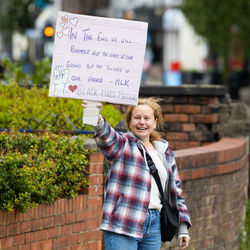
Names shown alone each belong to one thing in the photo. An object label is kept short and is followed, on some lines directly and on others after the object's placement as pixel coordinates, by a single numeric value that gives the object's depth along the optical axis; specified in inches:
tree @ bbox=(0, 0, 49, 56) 2290.8
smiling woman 301.3
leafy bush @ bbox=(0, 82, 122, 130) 501.7
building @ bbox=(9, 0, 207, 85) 4054.4
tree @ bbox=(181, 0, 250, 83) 1981.7
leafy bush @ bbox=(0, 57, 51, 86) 707.0
